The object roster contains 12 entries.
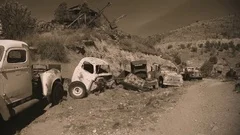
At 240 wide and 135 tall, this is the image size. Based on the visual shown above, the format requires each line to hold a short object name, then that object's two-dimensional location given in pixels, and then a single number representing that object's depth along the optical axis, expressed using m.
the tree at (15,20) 22.35
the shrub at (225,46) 41.30
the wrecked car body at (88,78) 12.72
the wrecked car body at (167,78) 16.39
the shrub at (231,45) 41.98
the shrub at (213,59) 34.15
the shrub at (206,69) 24.88
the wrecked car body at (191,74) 20.00
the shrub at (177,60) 32.69
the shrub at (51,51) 18.39
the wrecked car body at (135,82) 14.84
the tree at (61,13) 34.63
